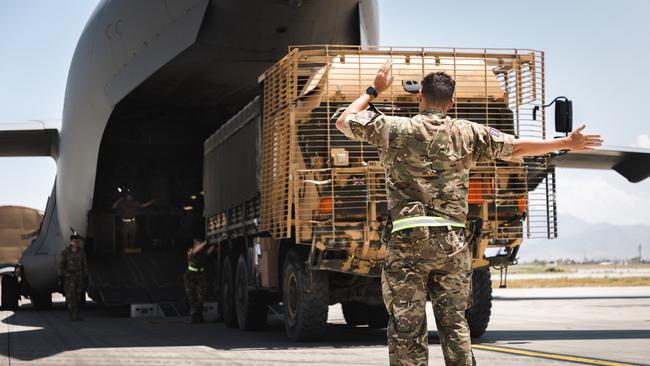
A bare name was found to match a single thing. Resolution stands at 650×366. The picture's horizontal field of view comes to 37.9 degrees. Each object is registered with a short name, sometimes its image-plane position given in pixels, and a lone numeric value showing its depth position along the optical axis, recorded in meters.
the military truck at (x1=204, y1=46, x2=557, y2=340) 10.42
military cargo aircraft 14.32
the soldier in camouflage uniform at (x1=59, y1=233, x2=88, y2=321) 18.00
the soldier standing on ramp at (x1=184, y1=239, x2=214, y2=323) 16.64
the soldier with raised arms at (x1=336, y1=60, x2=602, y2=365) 4.73
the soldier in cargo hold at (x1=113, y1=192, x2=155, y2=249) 19.86
